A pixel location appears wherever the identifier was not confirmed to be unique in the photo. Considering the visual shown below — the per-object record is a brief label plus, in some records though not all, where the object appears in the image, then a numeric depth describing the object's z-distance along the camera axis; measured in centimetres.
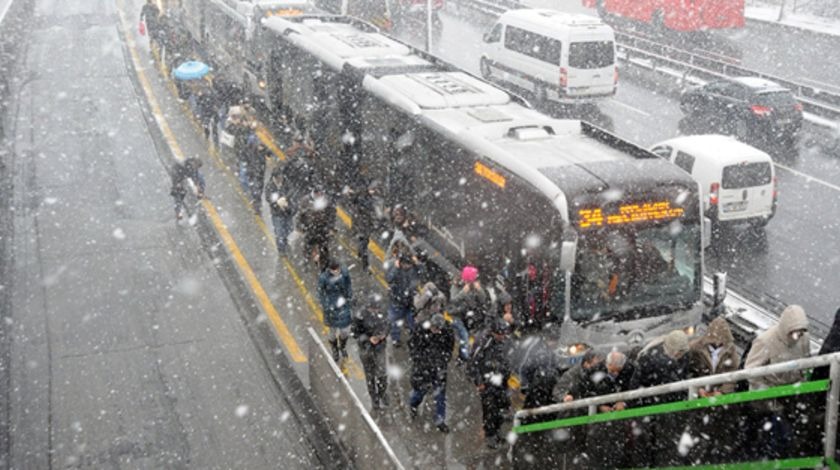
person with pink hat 977
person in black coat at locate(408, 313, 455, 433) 887
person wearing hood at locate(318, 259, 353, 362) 1027
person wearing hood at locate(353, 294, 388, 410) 936
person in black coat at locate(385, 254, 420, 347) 1069
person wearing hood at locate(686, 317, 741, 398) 758
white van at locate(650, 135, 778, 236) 1576
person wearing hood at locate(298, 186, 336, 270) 1291
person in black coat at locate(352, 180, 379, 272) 1327
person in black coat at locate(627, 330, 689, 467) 600
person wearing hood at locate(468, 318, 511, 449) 876
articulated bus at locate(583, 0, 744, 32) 3459
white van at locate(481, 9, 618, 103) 2445
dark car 2198
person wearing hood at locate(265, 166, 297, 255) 1366
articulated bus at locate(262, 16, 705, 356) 945
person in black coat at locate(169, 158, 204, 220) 1524
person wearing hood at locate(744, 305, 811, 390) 700
